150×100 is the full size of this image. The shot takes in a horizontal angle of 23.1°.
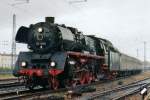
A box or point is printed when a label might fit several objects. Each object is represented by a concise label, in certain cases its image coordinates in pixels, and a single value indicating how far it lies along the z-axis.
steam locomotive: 19.50
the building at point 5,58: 114.85
